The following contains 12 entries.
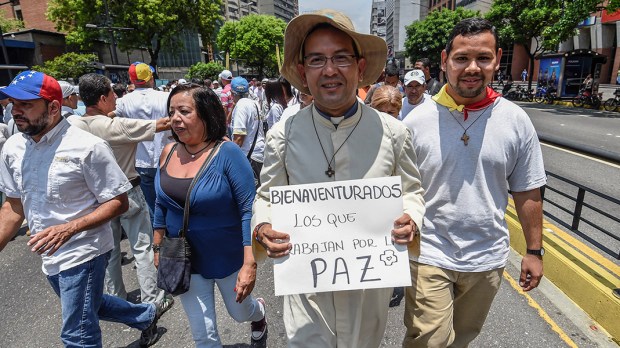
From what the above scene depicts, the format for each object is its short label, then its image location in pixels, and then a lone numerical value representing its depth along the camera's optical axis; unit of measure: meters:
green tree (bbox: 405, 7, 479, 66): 50.25
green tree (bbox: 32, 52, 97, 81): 25.83
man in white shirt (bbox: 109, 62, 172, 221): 3.98
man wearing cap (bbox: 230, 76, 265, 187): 5.11
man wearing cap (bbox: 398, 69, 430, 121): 4.61
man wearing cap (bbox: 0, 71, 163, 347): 2.13
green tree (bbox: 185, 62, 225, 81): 45.06
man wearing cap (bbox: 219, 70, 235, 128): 9.26
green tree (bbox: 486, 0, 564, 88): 24.20
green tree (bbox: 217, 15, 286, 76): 70.19
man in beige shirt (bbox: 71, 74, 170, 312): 3.21
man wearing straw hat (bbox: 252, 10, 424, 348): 1.59
